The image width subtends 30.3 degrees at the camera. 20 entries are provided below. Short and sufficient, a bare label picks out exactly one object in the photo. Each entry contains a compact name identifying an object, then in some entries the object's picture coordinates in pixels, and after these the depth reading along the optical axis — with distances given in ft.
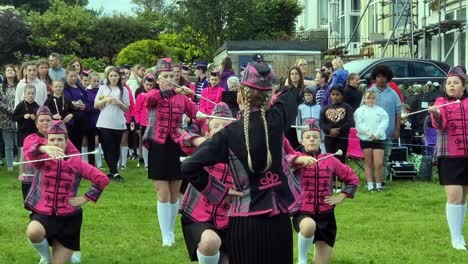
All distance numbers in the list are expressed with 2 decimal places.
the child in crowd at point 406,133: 56.34
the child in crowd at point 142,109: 42.32
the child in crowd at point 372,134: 47.06
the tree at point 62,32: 156.66
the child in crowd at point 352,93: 51.44
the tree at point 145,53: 129.29
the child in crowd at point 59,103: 46.14
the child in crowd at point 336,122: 46.91
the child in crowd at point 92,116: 50.98
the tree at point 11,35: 153.38
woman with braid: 17.61
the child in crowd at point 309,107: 48.60
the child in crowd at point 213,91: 43.71
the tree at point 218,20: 130.31
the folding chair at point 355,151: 49.99
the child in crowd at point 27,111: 46.21
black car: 67.46
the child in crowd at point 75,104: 48.11
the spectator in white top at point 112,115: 48.49
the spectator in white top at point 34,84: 47.73
